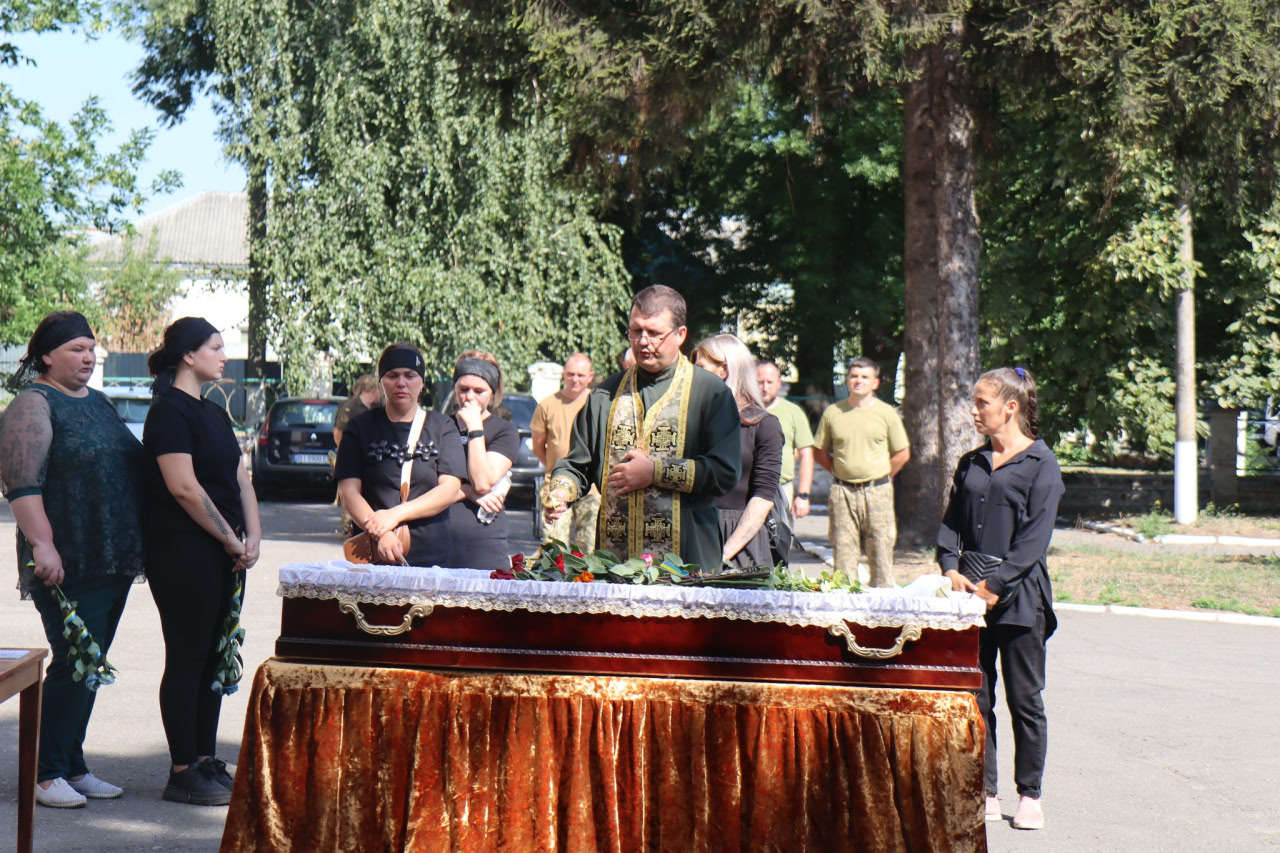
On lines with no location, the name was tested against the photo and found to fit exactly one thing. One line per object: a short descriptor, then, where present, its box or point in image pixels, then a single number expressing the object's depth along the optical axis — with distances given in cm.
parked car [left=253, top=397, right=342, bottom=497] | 2275
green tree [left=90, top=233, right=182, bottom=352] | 5218
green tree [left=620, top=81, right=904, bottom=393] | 2925
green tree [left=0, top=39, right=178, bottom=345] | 2423
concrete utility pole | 1945
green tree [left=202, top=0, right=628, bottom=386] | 2764
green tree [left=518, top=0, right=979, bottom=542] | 1216
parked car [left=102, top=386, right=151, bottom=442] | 2356
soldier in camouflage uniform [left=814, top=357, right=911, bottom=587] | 1057
